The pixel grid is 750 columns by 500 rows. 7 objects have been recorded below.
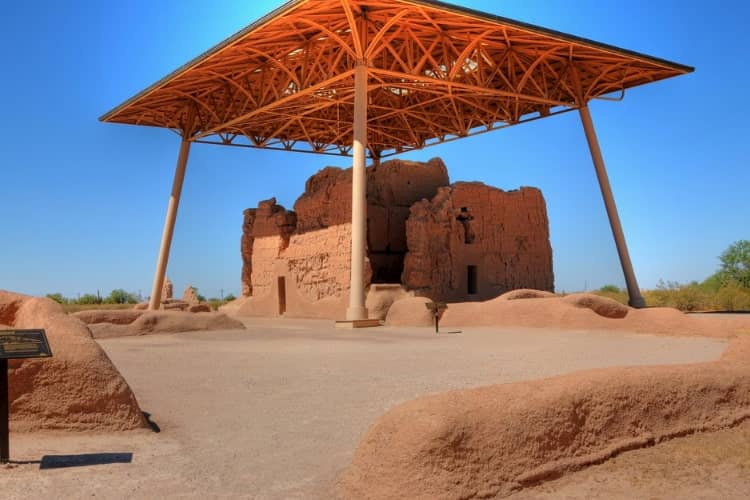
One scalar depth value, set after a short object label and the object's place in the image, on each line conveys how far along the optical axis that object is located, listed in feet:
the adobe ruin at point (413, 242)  74.38
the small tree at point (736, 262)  112.00
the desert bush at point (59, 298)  149.18
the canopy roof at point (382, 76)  64.34
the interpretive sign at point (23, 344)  16.70
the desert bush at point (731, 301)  89.20
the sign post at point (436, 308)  54.61
